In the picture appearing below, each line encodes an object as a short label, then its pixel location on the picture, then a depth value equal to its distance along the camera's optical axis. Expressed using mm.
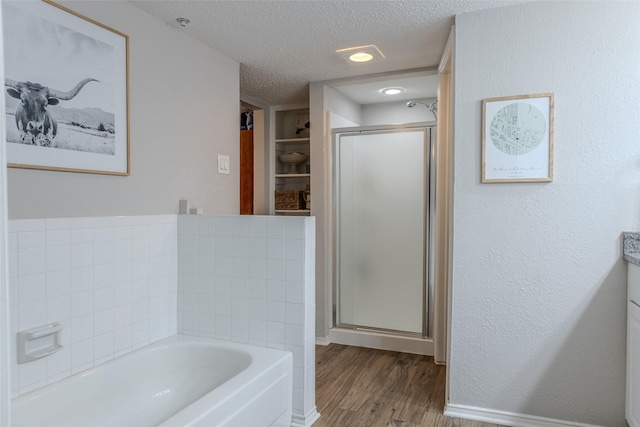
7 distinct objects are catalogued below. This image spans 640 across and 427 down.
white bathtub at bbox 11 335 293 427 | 1608
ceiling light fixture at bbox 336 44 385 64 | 2754
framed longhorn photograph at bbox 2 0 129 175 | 1633
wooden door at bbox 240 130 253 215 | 4348
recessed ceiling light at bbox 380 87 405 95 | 3703
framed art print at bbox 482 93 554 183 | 2129
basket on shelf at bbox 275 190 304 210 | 4082
